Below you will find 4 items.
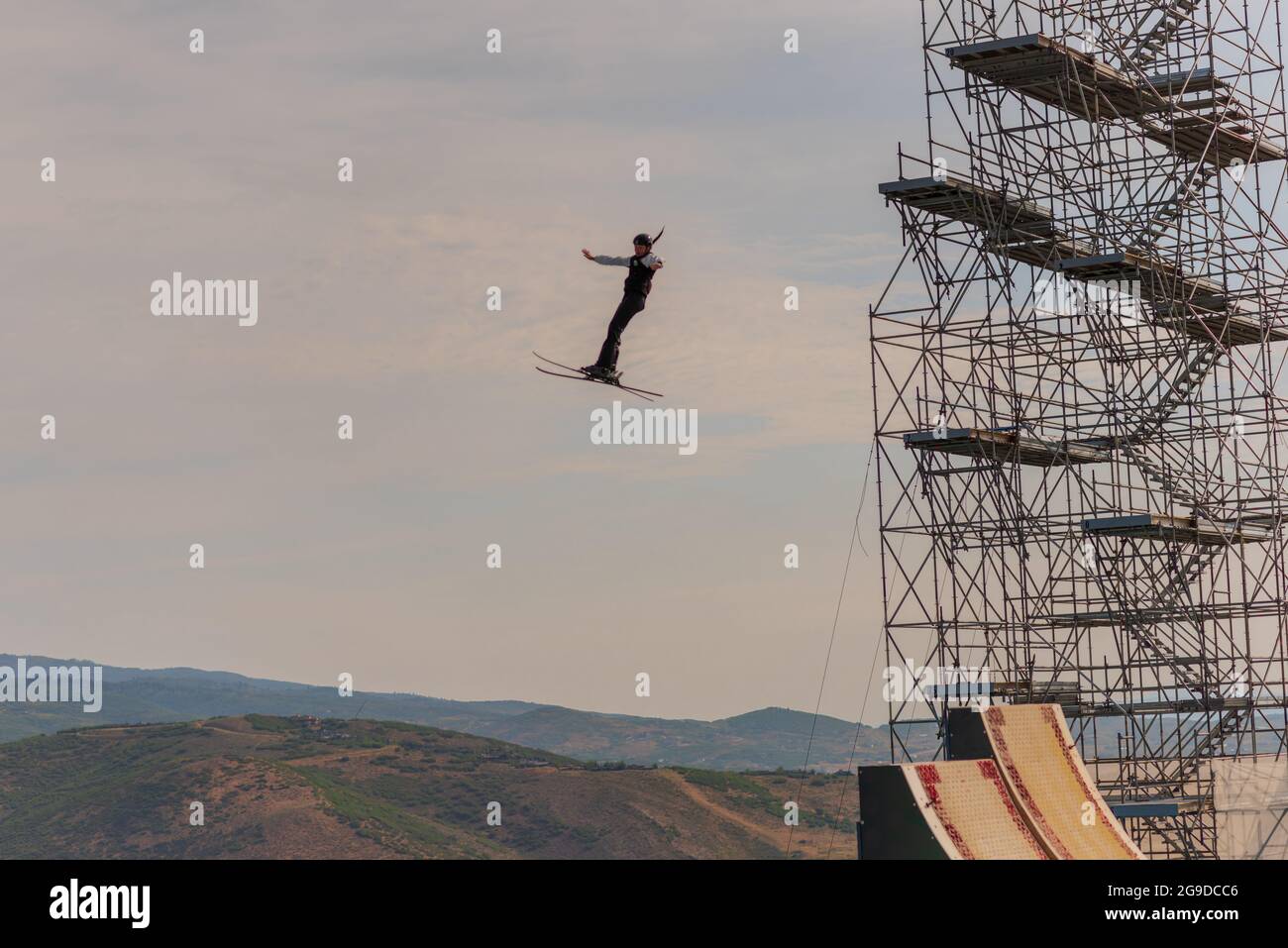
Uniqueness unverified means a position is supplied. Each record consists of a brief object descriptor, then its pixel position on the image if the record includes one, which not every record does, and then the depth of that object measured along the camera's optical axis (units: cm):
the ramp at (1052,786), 3039
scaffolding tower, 4669
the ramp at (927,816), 2594
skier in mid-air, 2880
